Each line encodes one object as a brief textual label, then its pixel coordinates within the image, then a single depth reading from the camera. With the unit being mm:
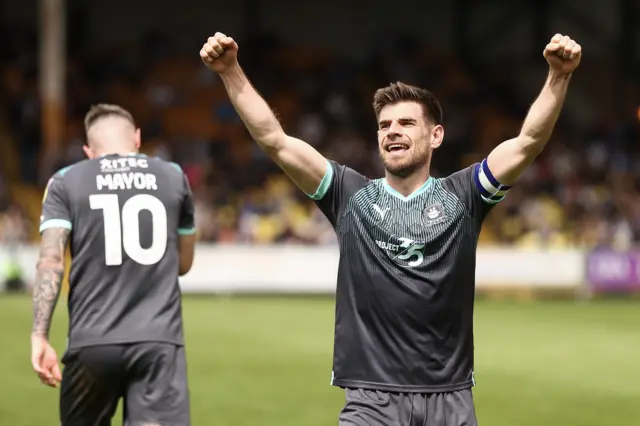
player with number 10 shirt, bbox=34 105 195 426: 10746
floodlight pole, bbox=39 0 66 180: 50179
